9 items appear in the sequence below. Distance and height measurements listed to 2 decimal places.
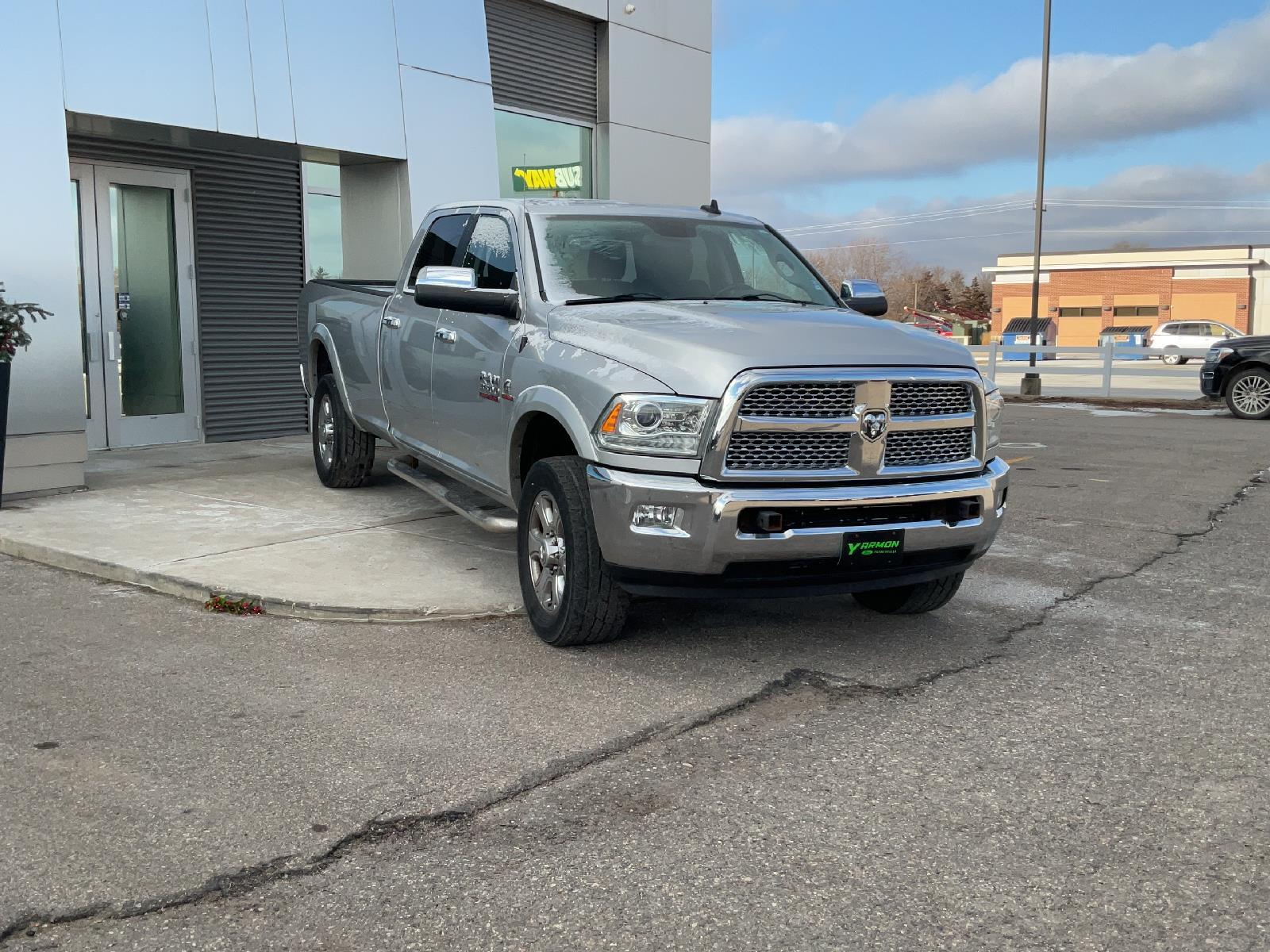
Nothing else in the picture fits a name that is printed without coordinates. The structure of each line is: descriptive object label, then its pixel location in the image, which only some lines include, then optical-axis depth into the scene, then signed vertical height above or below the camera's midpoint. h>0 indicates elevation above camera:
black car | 18.36 -0.68
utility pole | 28.17 +3.64
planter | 8.26 -0.40
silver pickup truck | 4.76 -0.39
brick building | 70.44 +2.46
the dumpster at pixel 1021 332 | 54.30 -0.02
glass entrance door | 11.59 +0.25
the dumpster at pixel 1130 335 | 53.75 -0.18
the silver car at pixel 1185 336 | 43.49 -0.19
